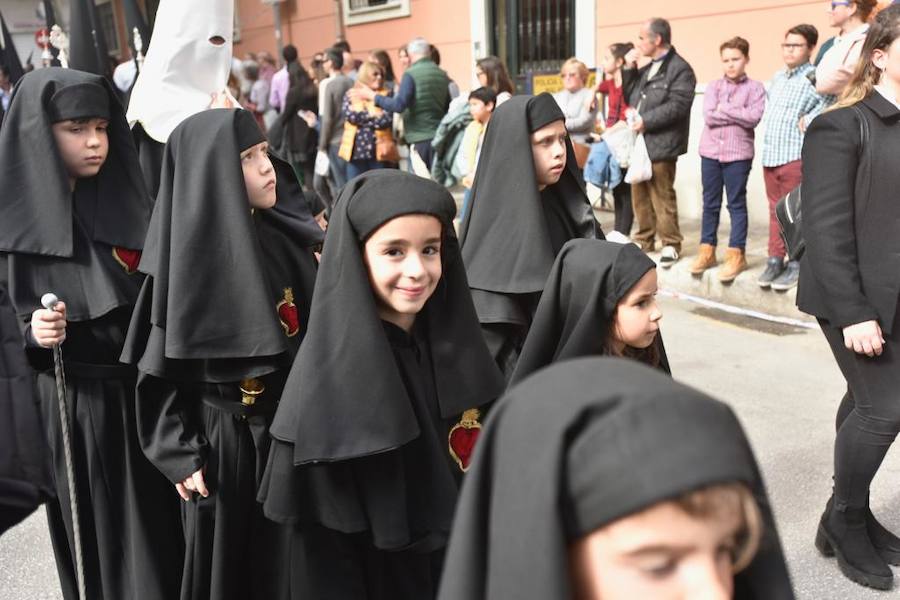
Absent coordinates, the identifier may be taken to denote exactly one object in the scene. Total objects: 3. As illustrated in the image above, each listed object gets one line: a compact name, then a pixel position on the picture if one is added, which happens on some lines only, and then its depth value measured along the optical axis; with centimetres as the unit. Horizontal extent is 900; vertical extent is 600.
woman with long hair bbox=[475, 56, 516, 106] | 802
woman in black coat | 308
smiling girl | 224
